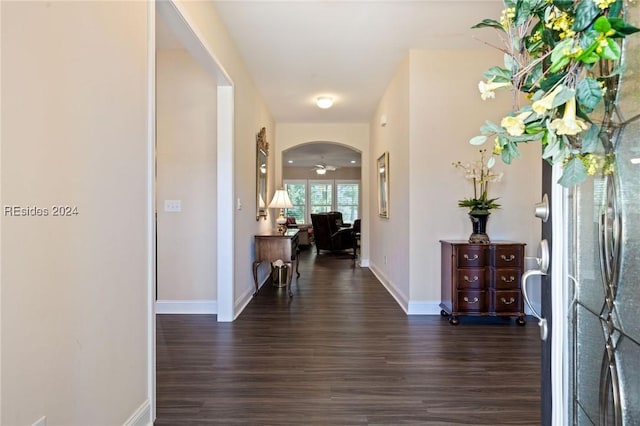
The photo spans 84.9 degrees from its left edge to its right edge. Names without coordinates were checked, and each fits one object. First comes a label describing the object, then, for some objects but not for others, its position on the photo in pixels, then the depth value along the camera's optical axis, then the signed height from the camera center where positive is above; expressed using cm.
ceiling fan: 1049 +133
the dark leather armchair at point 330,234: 823 -52
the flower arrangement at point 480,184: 336 +29
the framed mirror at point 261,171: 475 +60
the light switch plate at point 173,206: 364 +7
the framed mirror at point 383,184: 487 +41
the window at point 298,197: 1232 +52
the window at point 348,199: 1241 +47
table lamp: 516 +15
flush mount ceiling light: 509 +162
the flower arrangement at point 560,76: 60 +27
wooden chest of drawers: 330 -64
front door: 73 -18
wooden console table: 441 -46
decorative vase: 335 -15
